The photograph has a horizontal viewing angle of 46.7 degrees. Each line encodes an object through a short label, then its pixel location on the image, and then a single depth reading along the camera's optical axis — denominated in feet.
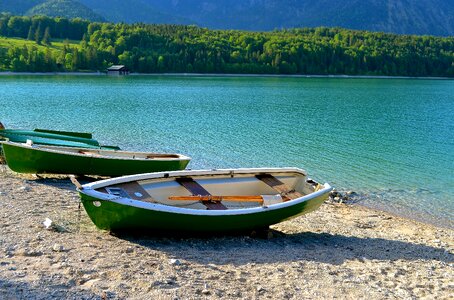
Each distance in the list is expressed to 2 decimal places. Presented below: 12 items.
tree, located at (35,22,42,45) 610.65
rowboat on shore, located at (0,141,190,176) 57.41
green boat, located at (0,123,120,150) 64.85
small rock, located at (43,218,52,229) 39.37
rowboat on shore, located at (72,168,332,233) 37.60
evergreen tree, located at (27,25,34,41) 620.08
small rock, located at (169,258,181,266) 34.19
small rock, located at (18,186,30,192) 52.82
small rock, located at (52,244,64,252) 34.32
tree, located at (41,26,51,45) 605.73
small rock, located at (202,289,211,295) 30.05
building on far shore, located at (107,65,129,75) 527.40
